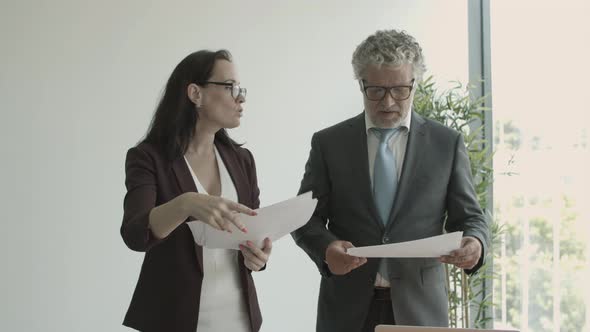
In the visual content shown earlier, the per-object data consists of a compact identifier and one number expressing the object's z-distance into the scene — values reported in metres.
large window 4.70
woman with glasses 2.25
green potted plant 4.57
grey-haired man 2.44
